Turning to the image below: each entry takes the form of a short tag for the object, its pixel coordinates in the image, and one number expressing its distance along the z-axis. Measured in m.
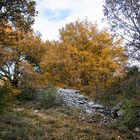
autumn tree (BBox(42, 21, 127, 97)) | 16.01
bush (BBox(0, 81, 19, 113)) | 7.58
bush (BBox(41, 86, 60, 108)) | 9.90
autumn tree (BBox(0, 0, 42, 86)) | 7.20
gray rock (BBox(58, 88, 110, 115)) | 9.79
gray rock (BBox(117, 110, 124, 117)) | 8.72
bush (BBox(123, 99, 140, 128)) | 8.14
